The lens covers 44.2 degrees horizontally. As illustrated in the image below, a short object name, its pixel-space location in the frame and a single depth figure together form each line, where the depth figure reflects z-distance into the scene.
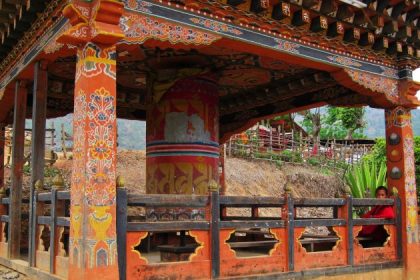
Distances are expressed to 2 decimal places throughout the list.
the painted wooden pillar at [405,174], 8.72
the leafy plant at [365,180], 15.23
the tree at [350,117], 35.68
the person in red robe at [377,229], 8.76
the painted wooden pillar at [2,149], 10.23
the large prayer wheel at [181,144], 8.76
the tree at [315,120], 33.78
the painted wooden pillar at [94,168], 5.25
